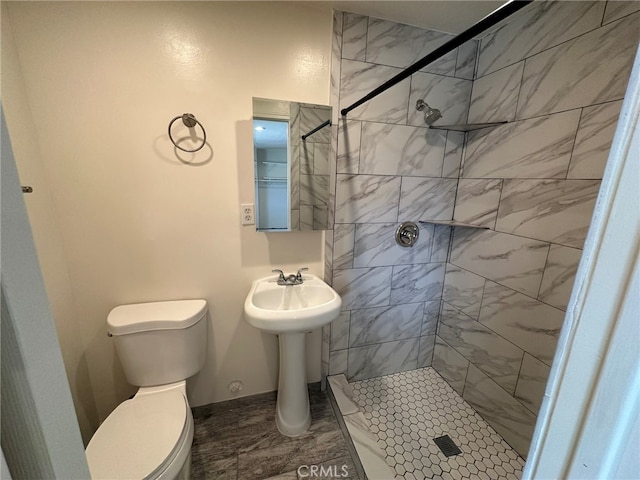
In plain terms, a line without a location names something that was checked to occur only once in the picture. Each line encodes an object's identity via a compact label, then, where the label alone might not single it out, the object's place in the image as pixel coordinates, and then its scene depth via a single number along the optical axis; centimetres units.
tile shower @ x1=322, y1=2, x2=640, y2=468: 112
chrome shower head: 152
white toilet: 92
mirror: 137
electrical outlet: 144
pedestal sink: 144
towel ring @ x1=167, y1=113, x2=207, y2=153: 123
